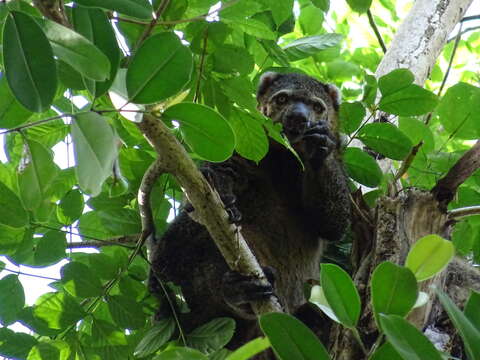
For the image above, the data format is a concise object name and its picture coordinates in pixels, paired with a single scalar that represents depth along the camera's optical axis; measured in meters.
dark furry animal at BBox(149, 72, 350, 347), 7.93
